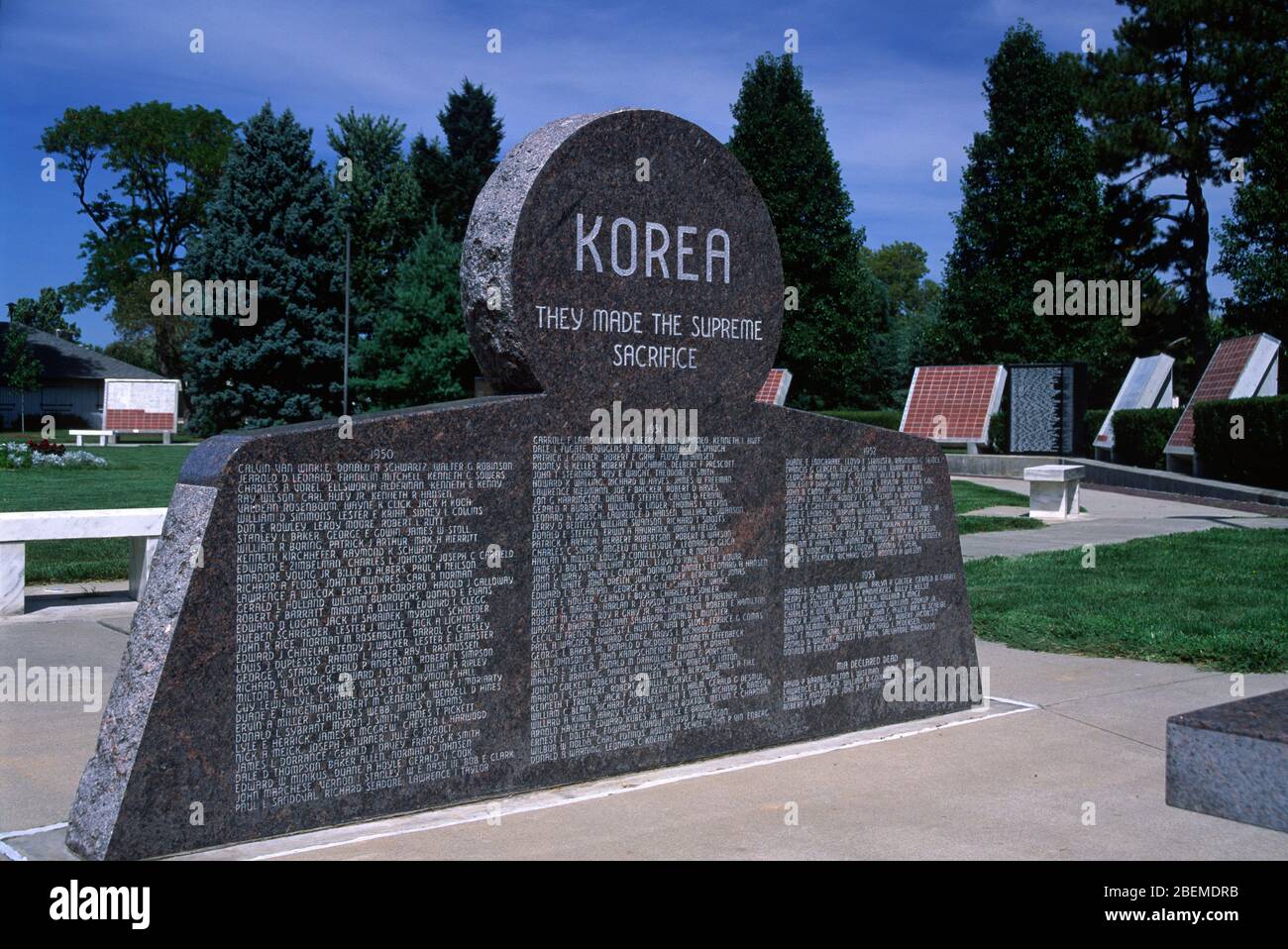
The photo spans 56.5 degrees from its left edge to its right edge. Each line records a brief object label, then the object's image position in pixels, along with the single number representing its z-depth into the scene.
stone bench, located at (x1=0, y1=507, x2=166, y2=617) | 9.31
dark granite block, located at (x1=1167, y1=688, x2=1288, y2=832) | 2.56
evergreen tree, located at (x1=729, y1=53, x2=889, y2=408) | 43.91
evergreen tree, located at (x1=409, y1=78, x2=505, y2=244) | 55.66
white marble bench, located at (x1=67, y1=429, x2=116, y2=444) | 40.42
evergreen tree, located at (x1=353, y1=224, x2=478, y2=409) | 43.38
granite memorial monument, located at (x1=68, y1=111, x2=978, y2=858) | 4.45
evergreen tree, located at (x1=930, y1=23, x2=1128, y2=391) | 39.84
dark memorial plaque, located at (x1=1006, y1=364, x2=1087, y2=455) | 29.78
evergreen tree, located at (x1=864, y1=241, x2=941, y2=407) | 54.81
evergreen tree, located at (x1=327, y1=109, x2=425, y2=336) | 50.62
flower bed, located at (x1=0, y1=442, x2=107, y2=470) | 25.36
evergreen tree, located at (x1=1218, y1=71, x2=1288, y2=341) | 31.41
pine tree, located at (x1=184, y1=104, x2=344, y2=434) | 41.41
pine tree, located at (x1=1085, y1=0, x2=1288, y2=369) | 37.72
